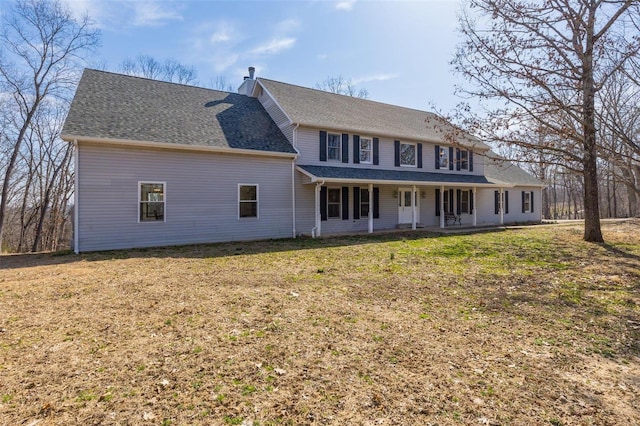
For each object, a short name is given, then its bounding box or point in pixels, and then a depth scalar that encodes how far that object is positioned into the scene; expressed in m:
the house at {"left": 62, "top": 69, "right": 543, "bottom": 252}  10.59
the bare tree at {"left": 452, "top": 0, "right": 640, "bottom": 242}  8.20
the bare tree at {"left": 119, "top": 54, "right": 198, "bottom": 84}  25.98
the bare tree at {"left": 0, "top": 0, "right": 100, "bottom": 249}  17.67
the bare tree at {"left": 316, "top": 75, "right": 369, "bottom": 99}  33.44
